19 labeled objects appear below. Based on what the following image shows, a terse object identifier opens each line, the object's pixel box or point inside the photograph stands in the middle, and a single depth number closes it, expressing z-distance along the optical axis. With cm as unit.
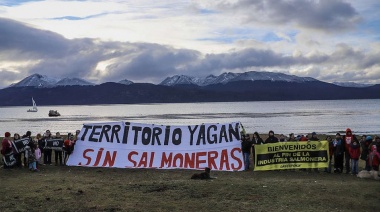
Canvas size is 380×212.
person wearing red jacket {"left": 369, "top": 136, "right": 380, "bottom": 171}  2070
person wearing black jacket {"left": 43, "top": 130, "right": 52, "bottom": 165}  2448
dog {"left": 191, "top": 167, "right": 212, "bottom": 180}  1939
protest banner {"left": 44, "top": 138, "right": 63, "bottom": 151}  2433
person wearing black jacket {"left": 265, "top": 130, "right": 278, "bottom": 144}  2320
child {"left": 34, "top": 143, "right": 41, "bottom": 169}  2320
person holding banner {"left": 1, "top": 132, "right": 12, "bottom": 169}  2228
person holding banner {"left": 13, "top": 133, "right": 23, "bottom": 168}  2287
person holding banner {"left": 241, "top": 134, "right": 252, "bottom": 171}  2309
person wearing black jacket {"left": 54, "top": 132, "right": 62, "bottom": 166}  2431
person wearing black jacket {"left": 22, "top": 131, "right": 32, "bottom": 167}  2310
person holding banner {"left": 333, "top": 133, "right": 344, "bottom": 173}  2248
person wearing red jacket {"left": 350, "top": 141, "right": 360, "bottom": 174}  2145
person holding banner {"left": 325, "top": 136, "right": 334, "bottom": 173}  2284
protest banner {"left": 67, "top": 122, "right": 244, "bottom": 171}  2317
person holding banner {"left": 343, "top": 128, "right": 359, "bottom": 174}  2205
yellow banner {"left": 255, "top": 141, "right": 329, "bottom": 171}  2281
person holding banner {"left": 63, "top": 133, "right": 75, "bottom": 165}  2397
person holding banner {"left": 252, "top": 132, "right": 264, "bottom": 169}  2311
